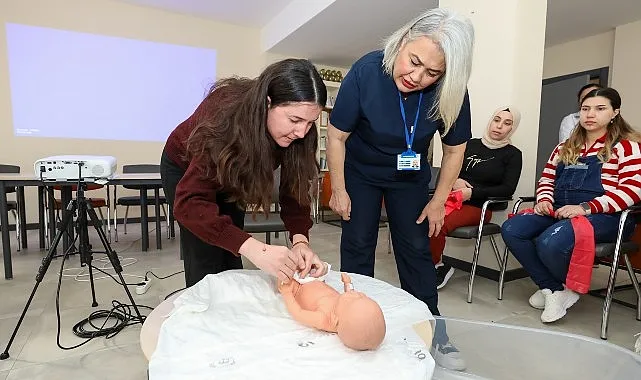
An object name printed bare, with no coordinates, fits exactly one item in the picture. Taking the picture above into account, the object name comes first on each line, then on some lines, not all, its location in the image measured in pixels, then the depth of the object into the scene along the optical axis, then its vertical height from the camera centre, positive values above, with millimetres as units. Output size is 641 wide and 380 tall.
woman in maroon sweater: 1004 +27
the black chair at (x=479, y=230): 2305 -396
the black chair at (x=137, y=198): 4172 -479
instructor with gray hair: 1255 +77
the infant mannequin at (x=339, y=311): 828 -353
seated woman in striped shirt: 1995 -166
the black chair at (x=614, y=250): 1882 -407
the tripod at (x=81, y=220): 1762 -310
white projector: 1933 -82
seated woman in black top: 2426 -67
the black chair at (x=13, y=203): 3490 -492
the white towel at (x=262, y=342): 769 -408
